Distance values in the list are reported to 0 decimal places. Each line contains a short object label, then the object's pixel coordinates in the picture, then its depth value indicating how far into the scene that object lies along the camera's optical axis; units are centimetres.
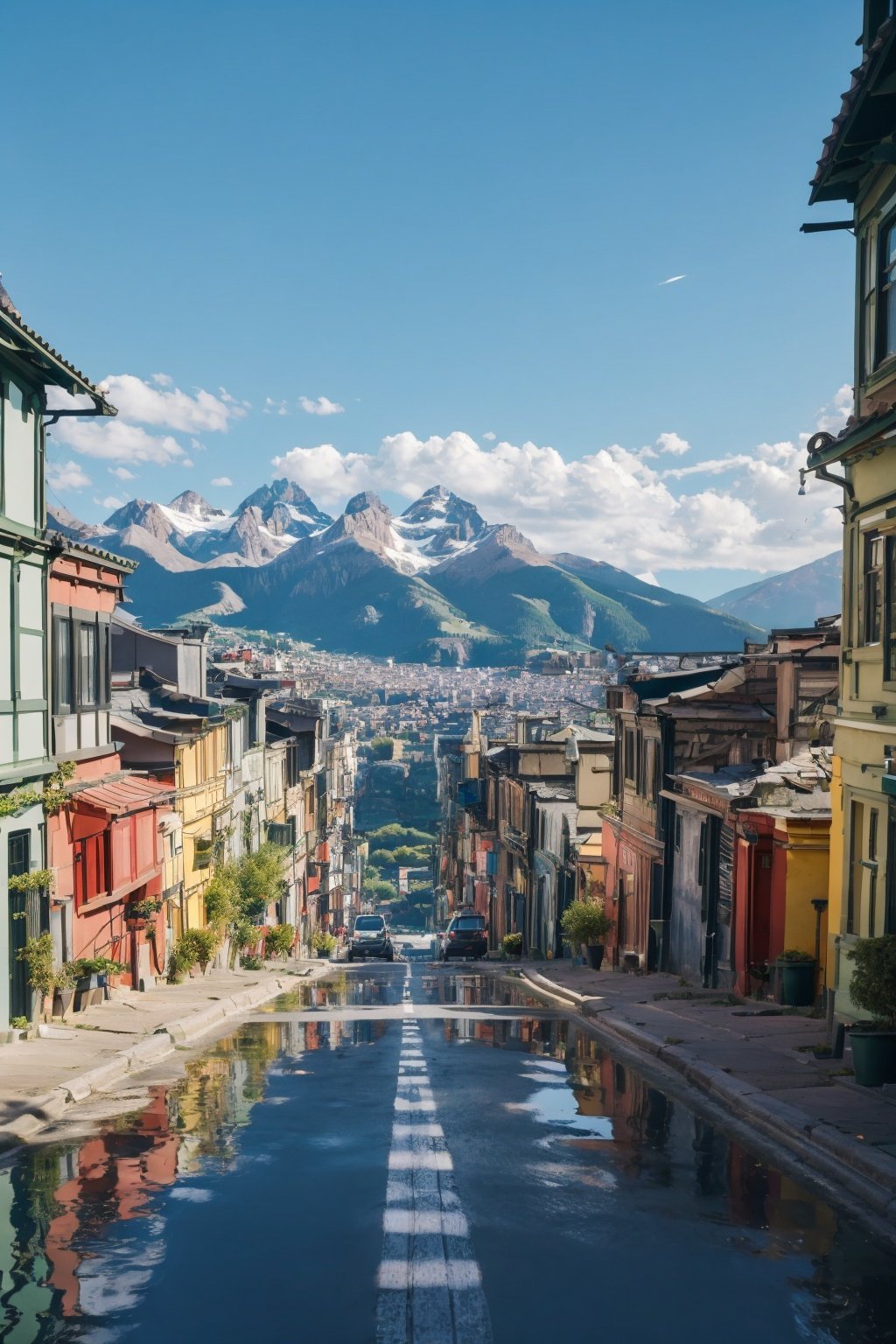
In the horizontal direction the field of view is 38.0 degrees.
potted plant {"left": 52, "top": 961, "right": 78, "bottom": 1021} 2191
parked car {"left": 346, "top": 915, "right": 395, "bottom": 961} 6775
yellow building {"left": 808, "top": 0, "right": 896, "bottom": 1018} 1677
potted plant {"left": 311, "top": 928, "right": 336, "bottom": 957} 7556
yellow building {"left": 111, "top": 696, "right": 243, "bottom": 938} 3516
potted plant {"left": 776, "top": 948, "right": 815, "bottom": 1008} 2362
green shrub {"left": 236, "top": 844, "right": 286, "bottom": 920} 4744
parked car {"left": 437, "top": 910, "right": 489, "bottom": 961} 6538
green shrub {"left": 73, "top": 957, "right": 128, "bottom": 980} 2400
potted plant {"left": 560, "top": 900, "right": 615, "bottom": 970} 4262
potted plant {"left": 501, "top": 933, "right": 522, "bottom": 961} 5696
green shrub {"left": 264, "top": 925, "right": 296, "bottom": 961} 5294
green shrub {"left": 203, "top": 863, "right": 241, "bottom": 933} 4153
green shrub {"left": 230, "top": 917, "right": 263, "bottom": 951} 4734
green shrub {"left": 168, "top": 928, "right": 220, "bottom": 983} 3544
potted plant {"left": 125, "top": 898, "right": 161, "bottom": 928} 3069
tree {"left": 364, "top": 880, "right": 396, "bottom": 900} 19775
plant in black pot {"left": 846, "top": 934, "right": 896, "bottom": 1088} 1474
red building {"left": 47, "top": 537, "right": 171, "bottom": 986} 2394
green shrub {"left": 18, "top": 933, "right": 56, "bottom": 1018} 2034
